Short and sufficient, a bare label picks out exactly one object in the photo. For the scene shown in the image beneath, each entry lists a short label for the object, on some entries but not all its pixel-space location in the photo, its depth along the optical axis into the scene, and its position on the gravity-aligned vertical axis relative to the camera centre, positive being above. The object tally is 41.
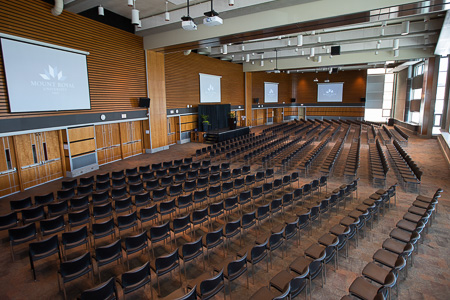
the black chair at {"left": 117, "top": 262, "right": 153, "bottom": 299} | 4.21 -2.78
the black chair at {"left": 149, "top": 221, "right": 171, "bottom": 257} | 5.77 -2.78
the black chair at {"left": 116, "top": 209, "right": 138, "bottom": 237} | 6.33 -2.74
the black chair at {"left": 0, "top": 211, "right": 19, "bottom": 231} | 6.29 -2.66
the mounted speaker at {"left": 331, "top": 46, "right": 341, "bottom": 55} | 15.84 +3.30
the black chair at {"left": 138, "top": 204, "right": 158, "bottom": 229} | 6.72 -2.72
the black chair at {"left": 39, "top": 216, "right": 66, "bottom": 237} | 6.06 -2.70
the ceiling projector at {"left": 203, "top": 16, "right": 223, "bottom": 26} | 7.29 +2.41
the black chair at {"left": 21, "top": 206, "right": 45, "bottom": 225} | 6.73 -2.68
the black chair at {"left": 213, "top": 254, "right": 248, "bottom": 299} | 4.49 -2.86
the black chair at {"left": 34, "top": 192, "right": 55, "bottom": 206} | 7.83 -2.66
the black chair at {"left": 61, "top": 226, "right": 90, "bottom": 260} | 5.52 -2.75
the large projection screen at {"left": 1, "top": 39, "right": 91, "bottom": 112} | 9.88 +1.37
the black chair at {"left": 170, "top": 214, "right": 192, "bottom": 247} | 6.15 -2.76
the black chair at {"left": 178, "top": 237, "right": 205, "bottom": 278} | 5.01 -2.78
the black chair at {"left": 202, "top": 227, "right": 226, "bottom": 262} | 5.47 -2.80
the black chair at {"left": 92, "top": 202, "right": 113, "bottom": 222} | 6.95 -2.71
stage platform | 20.73 -2.29
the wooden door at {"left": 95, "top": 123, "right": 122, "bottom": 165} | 14.56 -1.92
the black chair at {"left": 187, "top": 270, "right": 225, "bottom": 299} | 4.01 -2.86
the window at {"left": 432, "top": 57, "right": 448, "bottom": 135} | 19.94 +0.63
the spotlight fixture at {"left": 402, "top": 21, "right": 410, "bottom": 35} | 11.93 +3.44
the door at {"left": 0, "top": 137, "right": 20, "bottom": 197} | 9.88 -2.20
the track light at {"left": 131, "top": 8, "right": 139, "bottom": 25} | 9.30 +3.28
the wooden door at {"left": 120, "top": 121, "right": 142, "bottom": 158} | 16.16 -1.85
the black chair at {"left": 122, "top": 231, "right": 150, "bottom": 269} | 5.32 -2.76
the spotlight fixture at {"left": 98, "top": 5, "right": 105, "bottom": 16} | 11.29 +4.25
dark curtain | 22.59 -0.57
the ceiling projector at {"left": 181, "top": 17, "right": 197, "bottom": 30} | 7.64 +2.44
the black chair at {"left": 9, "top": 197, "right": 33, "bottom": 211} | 7.36 -2.63
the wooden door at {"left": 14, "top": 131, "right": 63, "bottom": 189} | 10.73 -2.02
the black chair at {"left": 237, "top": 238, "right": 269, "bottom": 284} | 4.99 -2.90
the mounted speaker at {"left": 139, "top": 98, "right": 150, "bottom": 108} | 16.46 +0.40
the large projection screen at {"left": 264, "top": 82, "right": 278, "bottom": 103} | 33.12 +1.76
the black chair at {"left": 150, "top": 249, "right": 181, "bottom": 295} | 4.61 -2.81
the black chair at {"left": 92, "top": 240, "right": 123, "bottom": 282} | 4.91 -2.75
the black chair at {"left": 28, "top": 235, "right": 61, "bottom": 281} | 5.02 -2.71
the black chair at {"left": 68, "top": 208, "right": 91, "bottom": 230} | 6.59 -2.73
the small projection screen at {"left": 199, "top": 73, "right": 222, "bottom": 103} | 23.19 +1.70
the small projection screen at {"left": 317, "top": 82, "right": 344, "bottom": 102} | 35.31 +1.76
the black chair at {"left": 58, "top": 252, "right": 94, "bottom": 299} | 4.43 -2.73
